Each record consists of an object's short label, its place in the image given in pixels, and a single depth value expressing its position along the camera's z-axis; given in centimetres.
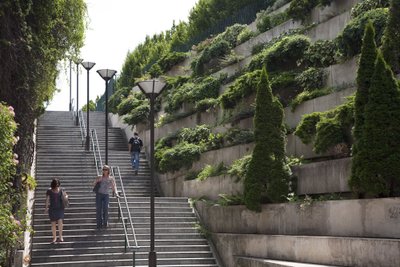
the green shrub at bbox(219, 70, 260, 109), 1917
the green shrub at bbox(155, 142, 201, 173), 2122
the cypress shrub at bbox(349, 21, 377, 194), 1189
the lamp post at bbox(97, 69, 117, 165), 2162
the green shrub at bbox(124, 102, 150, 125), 2844
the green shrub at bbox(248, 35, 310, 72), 1922
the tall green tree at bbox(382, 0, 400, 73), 1342
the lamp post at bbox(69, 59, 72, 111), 4048
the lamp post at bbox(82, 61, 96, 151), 2865
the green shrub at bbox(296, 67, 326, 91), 1728
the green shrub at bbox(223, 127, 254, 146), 1852
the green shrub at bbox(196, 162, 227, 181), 1858
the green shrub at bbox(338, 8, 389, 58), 1544
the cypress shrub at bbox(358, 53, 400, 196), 1148
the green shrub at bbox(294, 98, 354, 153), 1370
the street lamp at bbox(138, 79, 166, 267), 1464
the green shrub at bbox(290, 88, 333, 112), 1639
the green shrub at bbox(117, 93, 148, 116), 3097
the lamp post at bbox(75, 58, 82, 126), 3173
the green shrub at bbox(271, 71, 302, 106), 1824
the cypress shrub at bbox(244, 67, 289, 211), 1464
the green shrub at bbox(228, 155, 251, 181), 1617
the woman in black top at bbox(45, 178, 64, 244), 1653
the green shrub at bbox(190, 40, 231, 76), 2550
